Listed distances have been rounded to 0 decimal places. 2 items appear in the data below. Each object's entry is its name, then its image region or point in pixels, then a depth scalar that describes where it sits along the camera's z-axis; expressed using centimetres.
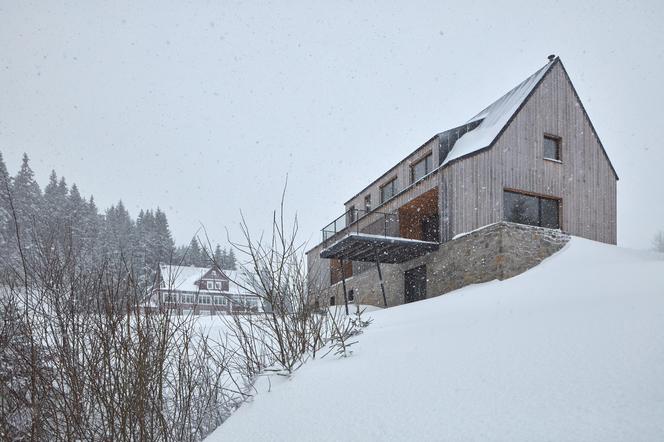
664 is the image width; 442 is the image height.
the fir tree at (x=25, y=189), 3469
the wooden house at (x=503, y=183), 1302
